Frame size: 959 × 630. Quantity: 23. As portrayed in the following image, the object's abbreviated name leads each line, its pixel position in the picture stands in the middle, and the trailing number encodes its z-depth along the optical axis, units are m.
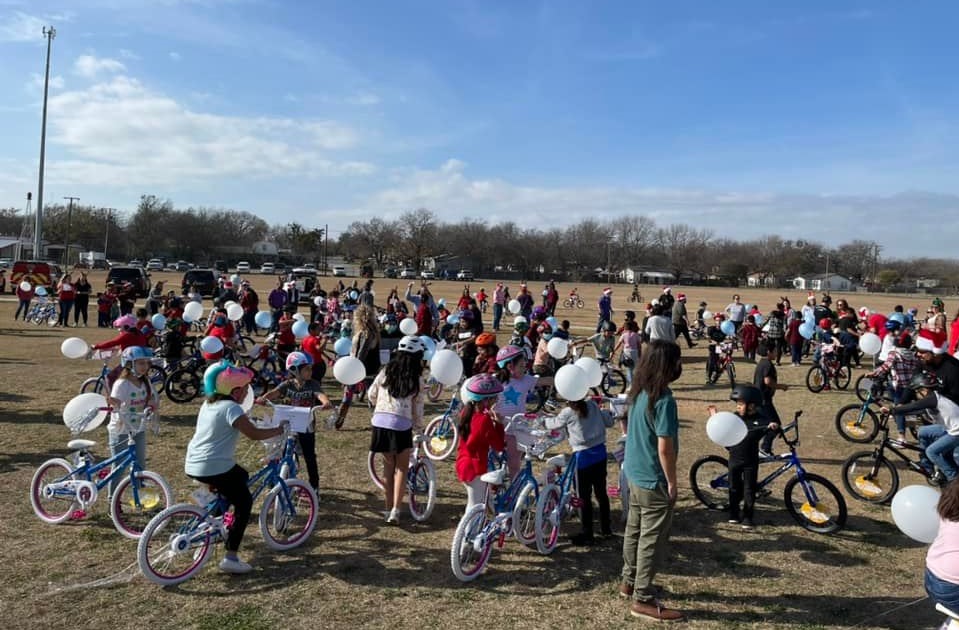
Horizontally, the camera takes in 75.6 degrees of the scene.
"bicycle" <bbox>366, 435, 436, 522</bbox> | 6.30
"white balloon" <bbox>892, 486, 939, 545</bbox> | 3.96
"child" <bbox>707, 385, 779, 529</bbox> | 6.37
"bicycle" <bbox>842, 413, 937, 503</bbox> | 7.20
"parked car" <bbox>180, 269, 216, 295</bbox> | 32.84
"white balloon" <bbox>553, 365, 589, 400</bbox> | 5.54
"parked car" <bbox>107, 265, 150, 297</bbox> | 29.64
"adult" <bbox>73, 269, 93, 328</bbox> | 21.89
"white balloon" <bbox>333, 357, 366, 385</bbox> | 6.53
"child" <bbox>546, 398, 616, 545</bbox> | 5.68
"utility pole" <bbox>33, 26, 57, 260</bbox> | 39.50
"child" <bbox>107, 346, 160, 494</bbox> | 5.84
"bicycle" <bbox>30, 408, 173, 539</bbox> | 5.57
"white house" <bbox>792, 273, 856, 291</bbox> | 105.06
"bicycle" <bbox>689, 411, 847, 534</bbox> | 6.35
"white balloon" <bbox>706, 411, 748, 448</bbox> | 5.23
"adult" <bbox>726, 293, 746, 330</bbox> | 21.26
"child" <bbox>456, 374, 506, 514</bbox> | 5.23
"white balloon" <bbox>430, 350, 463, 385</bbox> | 6.75
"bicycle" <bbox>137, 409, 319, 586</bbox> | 4.66
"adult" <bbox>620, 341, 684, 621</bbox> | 4.25
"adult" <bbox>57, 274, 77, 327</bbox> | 21.42
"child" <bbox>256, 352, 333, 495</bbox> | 6.25
